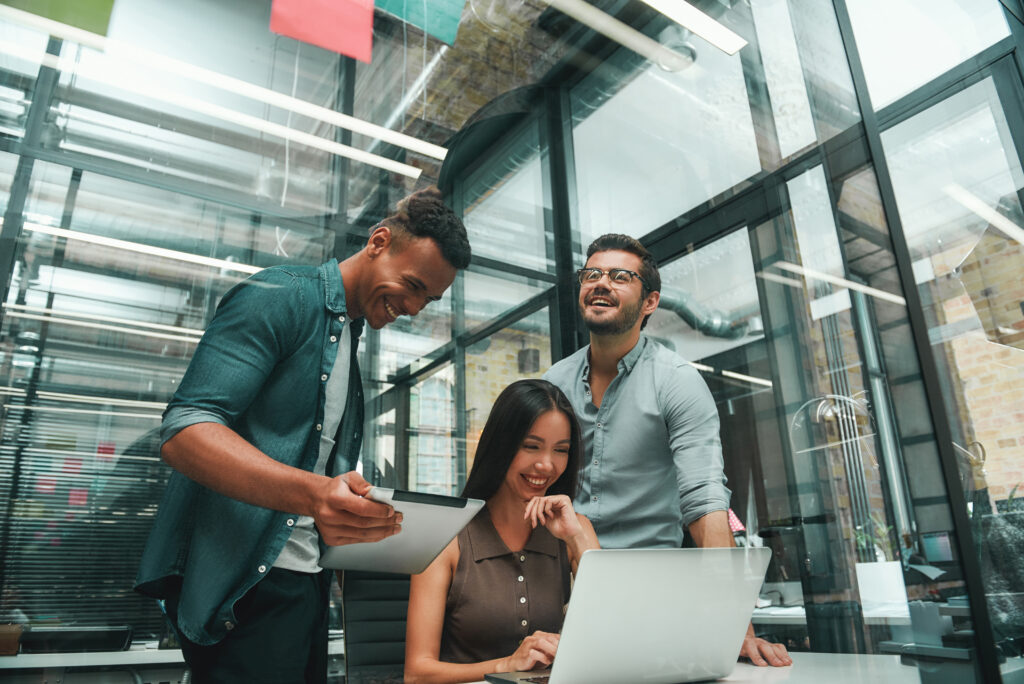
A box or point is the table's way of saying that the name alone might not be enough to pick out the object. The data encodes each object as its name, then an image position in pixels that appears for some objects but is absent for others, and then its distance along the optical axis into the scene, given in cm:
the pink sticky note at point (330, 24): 157
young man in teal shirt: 106
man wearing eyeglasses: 170
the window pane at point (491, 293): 171
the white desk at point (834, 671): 116
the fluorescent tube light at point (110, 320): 130
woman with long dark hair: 140
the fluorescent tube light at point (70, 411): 127
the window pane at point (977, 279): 172
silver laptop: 94
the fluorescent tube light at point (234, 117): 141
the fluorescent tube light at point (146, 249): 134
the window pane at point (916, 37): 205
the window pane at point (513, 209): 184
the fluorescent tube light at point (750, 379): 224
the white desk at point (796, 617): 170
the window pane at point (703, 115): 218
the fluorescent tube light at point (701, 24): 217
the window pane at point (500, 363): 164
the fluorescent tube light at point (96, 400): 132
